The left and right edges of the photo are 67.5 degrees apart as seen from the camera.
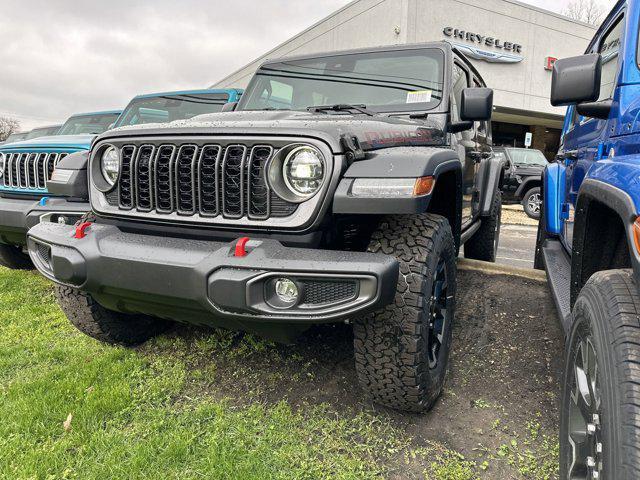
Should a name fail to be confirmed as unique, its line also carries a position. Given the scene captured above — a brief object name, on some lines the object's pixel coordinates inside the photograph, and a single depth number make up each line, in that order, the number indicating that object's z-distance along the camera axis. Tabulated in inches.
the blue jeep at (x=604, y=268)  46.1
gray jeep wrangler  69.7
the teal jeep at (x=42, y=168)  132.4
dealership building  677.3
